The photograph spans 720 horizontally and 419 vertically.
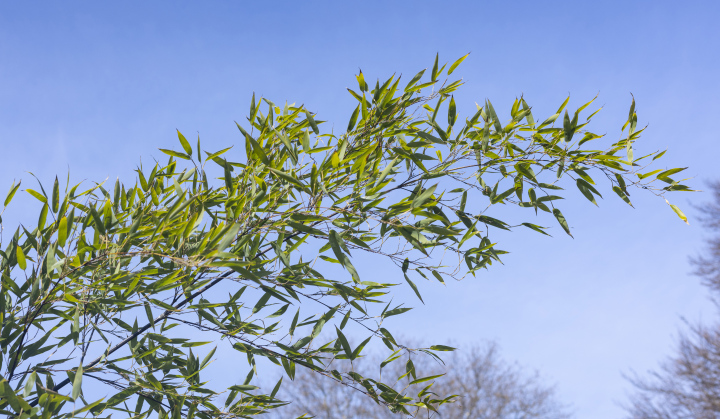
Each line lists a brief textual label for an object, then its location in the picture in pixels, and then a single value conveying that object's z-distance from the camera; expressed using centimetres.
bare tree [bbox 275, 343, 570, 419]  1392
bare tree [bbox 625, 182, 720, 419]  1195
